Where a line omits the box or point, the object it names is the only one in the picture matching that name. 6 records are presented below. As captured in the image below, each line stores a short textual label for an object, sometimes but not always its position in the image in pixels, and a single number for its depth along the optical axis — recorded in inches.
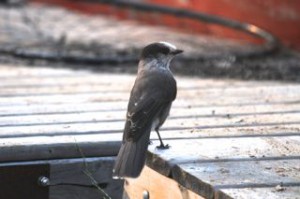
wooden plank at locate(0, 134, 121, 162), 330.6
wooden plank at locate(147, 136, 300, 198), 276.7
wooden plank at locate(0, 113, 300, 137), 359.8
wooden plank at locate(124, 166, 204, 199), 289.5
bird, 293.9
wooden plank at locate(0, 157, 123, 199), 335.0
